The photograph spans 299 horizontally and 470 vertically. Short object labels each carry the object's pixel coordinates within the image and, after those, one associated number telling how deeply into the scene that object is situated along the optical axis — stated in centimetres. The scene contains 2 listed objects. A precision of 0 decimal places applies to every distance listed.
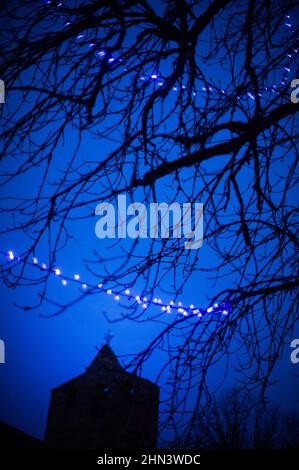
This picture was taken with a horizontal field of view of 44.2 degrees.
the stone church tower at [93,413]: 2034
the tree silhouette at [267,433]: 2002
